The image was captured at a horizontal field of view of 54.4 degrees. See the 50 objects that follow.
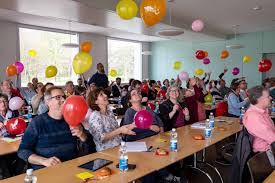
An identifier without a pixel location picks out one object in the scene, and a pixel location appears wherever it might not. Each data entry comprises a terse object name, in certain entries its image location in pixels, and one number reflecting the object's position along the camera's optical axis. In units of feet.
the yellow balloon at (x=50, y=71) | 21.65
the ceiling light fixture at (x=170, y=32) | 18.56
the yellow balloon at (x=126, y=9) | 13.48
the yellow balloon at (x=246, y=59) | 33.54
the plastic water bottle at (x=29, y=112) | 13.82
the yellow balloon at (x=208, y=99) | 22.02
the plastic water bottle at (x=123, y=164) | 6.20
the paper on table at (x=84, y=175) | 5.79
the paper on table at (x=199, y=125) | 11.36
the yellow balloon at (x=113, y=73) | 35.11
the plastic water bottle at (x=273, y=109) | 15.79
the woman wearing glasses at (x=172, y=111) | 11.67
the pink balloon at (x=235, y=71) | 34.58
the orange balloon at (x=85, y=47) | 23.27
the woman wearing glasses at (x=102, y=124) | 8.68
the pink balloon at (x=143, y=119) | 8.08
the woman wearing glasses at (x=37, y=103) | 14.14
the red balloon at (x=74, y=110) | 6.92
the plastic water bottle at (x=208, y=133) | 9.65
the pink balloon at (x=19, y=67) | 22.11
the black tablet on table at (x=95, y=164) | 6.43
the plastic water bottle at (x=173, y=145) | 7.89
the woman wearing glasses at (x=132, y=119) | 10.00
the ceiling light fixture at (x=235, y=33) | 30.17
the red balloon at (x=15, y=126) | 9.84
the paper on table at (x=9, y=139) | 9.48
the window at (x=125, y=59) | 40.68
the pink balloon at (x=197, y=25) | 20.58
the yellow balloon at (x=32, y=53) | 29.09
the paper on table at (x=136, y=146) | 7.85
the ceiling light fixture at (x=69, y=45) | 27.22
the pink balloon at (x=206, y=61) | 36.32
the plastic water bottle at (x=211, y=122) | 11.14
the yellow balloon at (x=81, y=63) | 14.25
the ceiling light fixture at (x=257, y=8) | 22.40
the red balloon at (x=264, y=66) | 27.30
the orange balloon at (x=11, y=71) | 20.21
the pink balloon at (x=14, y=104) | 12.39
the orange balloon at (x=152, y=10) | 12.12
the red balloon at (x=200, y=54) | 28.99
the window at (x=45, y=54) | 30.71
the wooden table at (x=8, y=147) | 8.29
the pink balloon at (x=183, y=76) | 26.97
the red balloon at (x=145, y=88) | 22.87
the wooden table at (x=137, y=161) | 5.79
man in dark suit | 28.53
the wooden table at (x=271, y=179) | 5.78
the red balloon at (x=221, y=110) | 17.48
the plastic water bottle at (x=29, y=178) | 5.16
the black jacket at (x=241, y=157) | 7.44
